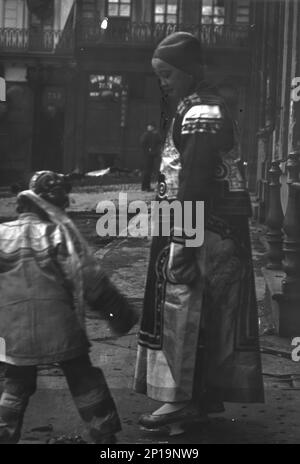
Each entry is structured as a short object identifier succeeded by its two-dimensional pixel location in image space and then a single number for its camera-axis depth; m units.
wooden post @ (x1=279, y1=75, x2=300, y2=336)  5.55
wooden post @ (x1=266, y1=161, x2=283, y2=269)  6.27
